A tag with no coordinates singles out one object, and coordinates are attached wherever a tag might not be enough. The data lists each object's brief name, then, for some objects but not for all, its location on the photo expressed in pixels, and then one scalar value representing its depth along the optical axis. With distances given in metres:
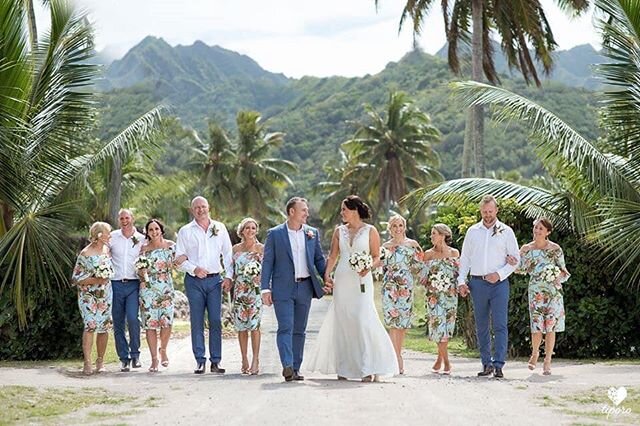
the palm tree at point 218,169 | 72.56
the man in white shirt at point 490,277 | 12.83
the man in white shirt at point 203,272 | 13.59
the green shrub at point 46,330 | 15.83
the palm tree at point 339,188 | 71.69
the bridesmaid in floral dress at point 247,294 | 13.47
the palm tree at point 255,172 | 72.56
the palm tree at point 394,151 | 69.75
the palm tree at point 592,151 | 16.30
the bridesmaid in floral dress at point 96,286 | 13.76
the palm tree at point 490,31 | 28.62
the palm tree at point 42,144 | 15.34
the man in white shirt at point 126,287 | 14.30
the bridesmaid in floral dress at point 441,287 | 13.63
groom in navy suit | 12.45
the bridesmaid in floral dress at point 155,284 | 14.06
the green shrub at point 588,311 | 16.22
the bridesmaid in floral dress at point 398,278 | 13.62
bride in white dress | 12.34
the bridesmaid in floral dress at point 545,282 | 13.42
